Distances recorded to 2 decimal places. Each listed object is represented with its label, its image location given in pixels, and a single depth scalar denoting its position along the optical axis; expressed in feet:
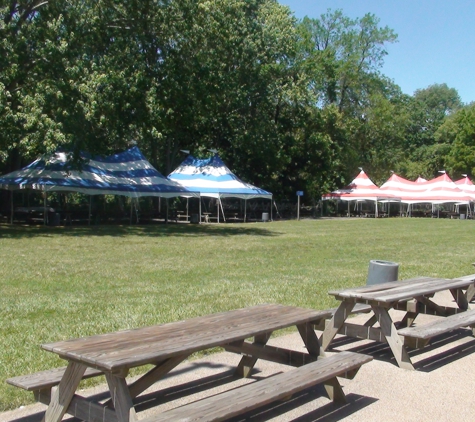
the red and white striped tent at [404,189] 177.47
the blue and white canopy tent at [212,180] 117.39
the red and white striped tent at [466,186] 184.65
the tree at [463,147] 218.18
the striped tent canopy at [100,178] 89.40
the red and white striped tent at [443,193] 170.40
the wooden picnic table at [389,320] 18.93
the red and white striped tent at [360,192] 171.01
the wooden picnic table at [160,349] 11.44
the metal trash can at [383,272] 28.99
